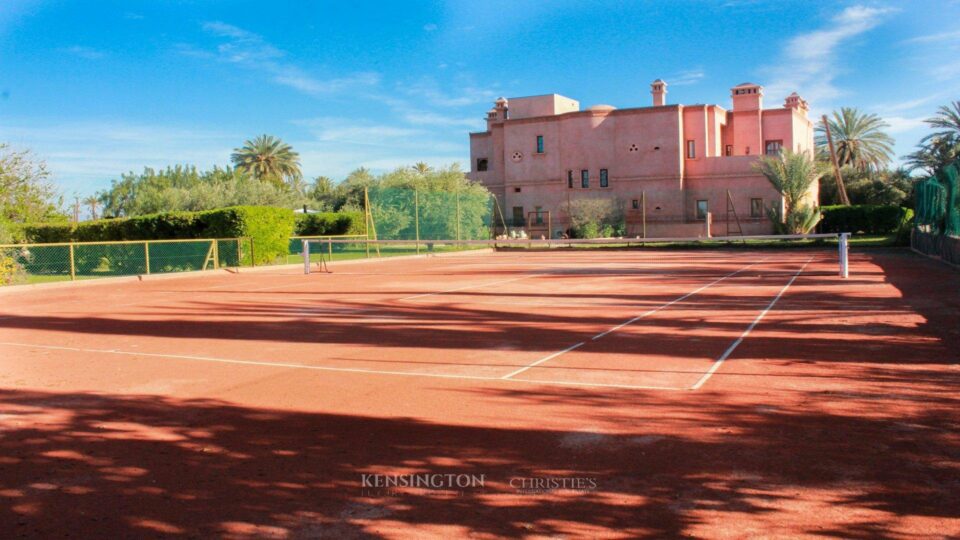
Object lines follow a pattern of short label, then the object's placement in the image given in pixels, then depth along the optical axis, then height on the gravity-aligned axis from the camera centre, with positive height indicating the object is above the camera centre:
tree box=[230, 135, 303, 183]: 81.31 +8.49
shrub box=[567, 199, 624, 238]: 58.97 +1.14
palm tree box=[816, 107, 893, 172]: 72.69 +7.71
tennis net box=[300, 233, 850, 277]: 38.66 -0.76
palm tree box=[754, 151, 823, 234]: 53.28 +2.82
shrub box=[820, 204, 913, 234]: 54.78 +0.50
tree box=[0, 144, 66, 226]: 34.31 +2.39
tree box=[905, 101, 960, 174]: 56.09 +5.52
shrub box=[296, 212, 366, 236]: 48.12 +0.98
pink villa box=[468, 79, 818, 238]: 59.59 +5.64
